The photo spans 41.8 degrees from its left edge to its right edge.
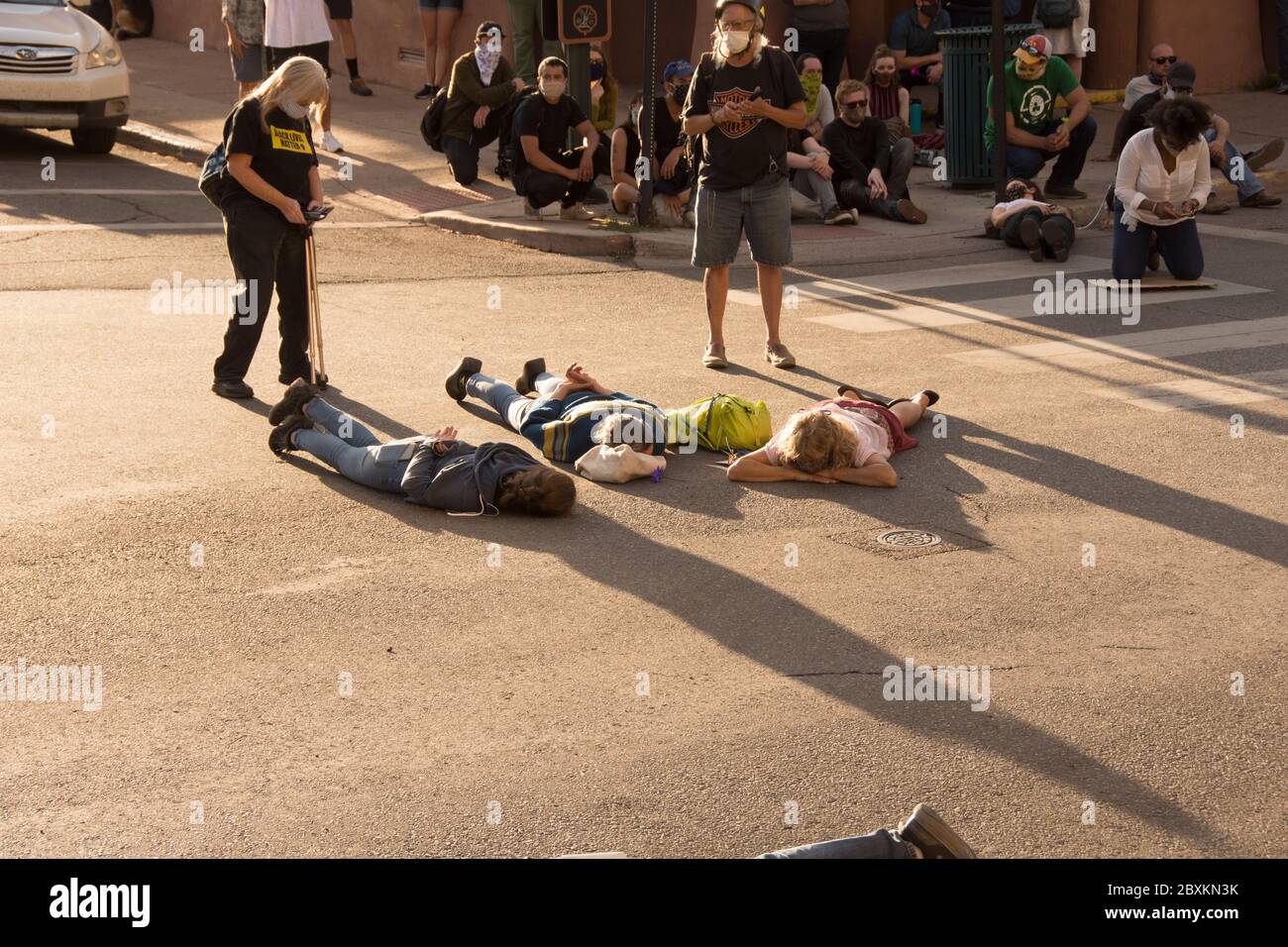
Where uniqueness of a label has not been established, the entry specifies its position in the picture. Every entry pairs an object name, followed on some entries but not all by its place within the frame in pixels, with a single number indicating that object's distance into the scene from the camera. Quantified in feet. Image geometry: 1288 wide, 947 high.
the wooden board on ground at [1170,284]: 41.63
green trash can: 53.98
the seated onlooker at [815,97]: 53.93
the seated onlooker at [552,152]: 49.93
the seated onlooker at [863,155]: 51.08
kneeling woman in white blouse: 39.60
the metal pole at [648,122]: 47.93
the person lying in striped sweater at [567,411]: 27.68
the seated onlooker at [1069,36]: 64.03
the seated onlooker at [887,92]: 58.95
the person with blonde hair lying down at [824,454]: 26.53
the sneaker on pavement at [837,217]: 50.16
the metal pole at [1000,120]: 49.98
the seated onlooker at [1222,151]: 51.57
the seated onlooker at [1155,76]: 55.72
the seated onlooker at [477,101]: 53.72
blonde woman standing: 30.53
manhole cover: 24.12
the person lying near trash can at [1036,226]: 45.21
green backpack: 28.32
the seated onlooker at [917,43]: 65.51
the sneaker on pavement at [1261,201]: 52.95
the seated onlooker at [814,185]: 49.65
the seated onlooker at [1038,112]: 51.83
